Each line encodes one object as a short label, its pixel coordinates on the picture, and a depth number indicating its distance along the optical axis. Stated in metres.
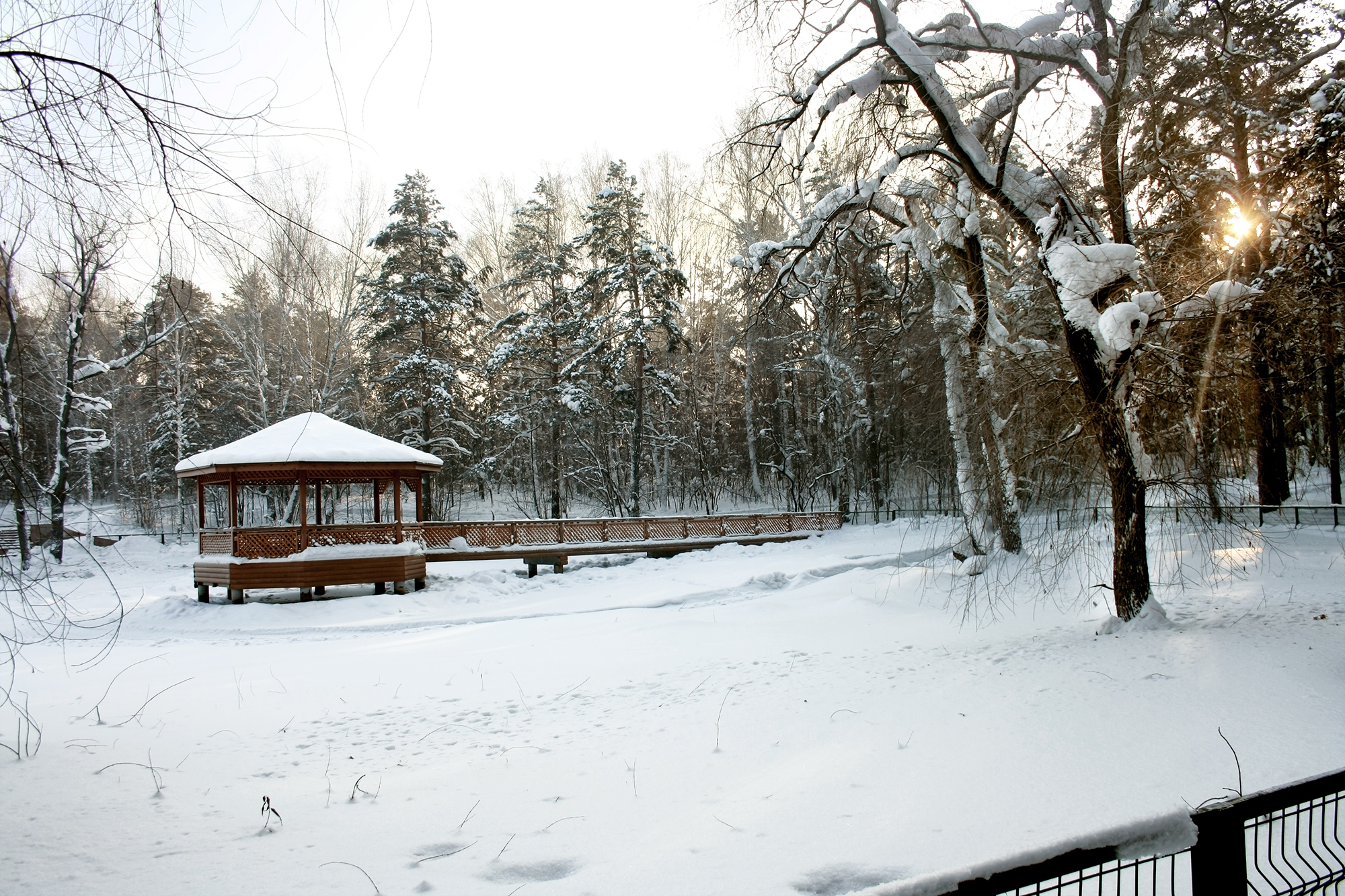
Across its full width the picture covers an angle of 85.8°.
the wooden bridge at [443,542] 14.84
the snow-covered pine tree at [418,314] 25.75
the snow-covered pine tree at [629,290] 25.38
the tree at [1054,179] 6.73
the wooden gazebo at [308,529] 14.75
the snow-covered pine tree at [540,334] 27.00
